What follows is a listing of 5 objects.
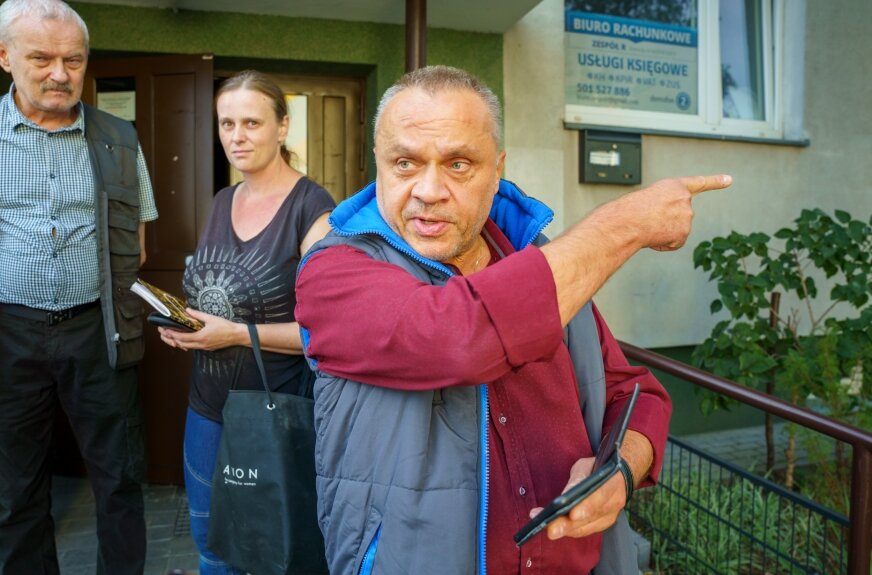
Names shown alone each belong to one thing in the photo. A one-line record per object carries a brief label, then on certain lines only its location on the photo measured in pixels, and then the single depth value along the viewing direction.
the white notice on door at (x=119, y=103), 4.06
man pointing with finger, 1.03
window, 5.07
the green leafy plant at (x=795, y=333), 3.61
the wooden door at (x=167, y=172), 3.95
